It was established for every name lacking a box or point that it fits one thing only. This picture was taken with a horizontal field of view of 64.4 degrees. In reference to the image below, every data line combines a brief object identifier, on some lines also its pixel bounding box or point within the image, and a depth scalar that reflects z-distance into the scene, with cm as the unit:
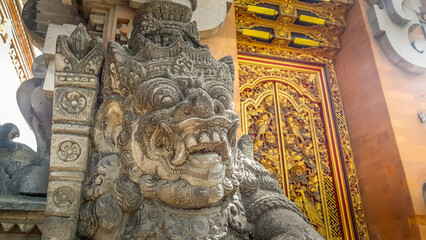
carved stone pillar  168
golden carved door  422
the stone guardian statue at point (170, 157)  157
